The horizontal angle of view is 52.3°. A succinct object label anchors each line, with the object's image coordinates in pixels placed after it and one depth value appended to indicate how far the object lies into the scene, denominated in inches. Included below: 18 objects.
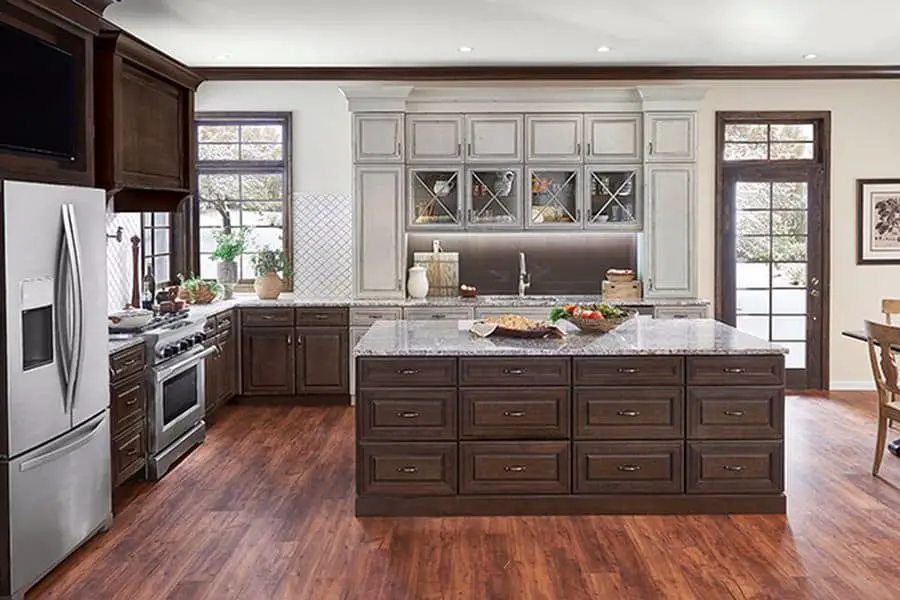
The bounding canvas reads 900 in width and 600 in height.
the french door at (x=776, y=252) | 310.0
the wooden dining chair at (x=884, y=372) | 191.2
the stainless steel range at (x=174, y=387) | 202.2
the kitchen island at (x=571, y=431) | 174.7
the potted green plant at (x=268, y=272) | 298.2
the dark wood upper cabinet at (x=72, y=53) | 137.8
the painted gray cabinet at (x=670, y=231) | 292.4
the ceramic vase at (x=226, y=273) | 308.8
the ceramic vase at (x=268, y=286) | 297.9
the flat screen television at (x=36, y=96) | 136.9
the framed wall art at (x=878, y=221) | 309.7
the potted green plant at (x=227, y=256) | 307.3
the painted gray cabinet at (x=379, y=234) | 292.0
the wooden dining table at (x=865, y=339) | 212.4
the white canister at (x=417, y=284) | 300.2
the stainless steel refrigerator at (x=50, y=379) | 131.3
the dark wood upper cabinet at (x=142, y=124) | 182.2
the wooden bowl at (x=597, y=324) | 192.9
